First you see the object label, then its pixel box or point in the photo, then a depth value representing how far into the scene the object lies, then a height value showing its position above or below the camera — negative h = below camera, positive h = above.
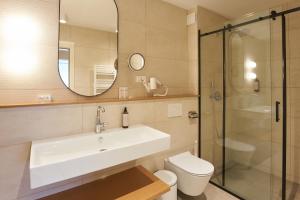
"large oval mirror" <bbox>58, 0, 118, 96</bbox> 1.55 +0.54
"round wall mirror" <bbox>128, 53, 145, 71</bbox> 1.92 +0.45
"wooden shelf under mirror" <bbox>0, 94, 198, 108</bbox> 1.24 +0.00
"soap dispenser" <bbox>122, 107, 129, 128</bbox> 1.69 -0.17
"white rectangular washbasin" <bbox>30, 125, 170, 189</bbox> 0.96 -0.35
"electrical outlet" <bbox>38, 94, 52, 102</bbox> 1.46 +0.03
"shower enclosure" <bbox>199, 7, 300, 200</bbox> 1.84 -0.03
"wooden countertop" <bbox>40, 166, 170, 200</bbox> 1.31 -0.69
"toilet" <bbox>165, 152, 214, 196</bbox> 1.71 -0.71
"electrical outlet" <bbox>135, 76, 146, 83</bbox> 1.99 +0.26
